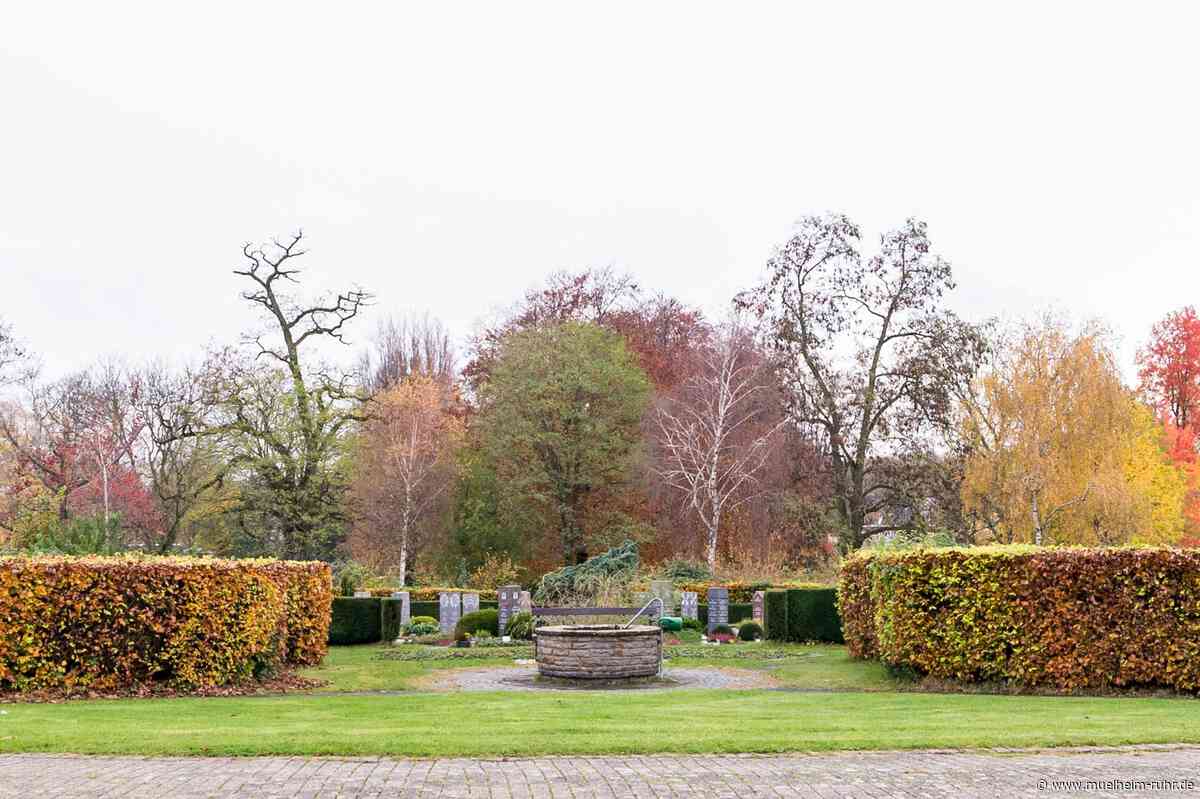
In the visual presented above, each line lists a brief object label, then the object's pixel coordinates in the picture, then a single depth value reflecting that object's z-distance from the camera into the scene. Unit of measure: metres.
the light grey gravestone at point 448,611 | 26.75
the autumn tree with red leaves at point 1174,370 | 43.91
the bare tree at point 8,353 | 35.41
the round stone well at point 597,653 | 16.53
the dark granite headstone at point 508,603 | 24.78
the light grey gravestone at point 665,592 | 26.64
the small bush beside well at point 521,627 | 24.39
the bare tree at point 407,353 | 60.19
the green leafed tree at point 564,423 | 40.94
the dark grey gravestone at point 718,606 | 26.84
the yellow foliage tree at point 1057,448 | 35.31
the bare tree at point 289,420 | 38.69
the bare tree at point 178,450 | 38.81
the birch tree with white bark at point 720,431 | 39.47
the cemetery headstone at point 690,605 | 28.20
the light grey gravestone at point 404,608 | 27.36
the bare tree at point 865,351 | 40.00
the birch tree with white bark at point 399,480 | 42.38
